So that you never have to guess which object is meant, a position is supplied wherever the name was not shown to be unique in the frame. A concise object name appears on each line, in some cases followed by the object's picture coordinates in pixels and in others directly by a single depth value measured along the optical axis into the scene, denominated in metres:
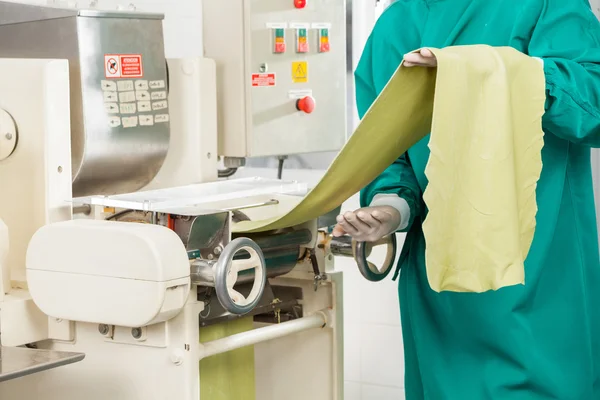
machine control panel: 3.56
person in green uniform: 3.13
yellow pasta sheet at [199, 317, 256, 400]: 3.42
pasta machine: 3.04
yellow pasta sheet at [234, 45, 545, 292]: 2.84
